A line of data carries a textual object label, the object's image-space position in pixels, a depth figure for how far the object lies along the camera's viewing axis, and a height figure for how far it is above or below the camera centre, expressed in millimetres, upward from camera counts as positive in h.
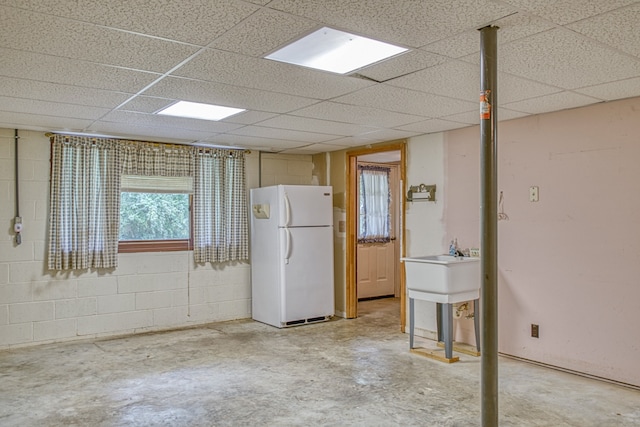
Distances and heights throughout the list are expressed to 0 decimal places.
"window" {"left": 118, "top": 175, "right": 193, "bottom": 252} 5574 +118
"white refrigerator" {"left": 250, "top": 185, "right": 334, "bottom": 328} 5746 -384
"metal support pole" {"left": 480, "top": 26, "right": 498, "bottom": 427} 2309 -61
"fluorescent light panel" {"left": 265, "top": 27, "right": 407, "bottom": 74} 2496 +933
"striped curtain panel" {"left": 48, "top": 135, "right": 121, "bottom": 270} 5055 +214
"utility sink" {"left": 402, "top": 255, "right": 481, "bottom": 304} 4270 -512
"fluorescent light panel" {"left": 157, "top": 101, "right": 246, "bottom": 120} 3943 +941
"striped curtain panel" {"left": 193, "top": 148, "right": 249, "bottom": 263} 5938 +195
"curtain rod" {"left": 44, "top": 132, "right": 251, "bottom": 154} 5047 +928
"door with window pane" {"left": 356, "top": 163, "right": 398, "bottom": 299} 7605 -132
